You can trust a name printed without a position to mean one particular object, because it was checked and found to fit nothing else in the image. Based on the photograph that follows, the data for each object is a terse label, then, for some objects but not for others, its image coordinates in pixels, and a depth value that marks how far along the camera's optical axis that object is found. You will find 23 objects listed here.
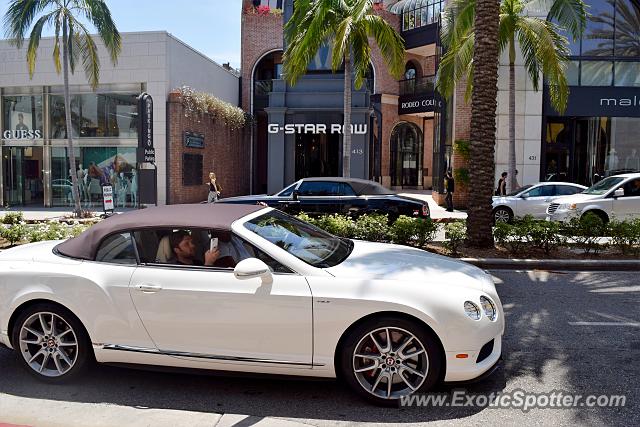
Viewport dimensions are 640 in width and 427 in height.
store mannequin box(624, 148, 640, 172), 24.56
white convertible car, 4.21
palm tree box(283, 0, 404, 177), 16.84
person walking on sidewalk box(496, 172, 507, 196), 21.11
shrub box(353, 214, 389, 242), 10.54
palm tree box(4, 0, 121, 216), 18.97
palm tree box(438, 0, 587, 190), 19.00
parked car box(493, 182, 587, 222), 17.30
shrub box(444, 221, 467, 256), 10.46
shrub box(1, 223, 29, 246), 10.53
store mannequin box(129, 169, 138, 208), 24.45
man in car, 4.62
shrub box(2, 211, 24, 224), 12.99
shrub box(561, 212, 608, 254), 10.44
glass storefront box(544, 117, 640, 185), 24.22
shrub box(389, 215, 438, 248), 10.47
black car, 14.54
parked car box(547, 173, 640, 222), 14.68
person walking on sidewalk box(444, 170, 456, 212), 22.48
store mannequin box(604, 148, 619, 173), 24.55
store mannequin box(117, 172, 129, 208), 24.58
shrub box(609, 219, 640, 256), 10.32
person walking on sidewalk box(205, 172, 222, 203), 19.64
